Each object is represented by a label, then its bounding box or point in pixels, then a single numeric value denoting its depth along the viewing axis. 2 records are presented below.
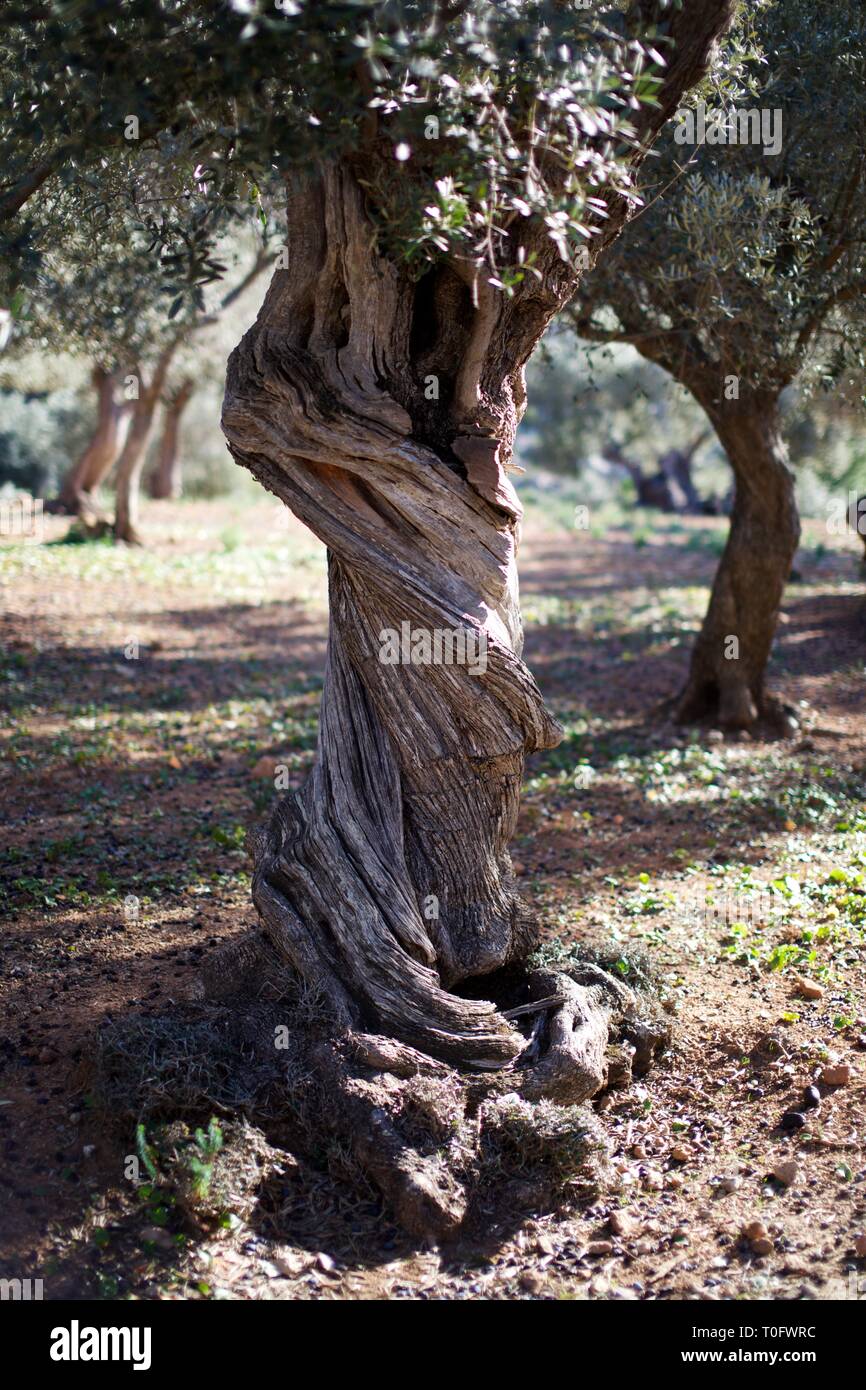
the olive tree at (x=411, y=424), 4.14
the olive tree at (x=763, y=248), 7.29
